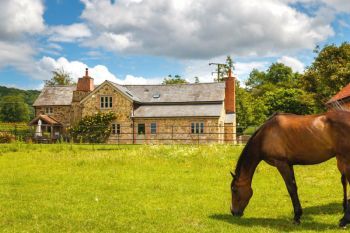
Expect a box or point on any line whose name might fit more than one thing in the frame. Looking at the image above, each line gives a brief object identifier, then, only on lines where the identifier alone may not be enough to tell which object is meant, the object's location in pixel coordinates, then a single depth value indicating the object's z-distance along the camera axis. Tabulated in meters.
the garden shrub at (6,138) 38.77
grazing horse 7.25
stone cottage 41.84
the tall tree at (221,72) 67.36
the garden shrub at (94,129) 43.62
